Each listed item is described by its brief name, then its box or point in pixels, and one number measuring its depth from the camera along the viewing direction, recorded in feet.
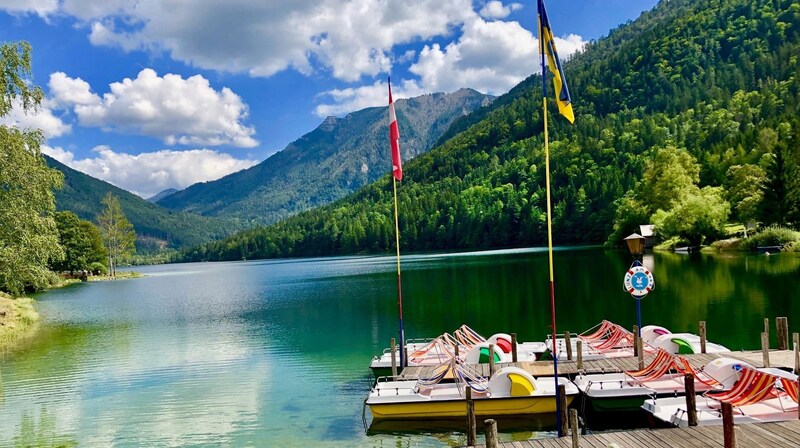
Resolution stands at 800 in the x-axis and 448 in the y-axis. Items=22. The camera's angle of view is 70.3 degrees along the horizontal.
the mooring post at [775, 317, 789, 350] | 71.26
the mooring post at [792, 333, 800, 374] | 58.63
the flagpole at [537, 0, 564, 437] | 43.01
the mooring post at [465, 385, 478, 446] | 44.32
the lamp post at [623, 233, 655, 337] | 70.69
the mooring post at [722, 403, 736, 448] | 36.83
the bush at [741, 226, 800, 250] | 218.38
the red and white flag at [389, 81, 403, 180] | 68.23
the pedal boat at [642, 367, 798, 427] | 46.69
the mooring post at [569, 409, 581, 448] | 40.99
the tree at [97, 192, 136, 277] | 426.92
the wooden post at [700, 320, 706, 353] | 71.87
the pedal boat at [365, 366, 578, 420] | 59.06
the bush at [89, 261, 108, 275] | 404.10
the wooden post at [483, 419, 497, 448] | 37.11
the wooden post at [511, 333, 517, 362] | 76.07
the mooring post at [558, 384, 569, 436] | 44.62
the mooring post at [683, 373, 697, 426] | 45.93
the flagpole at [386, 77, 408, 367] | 68.28
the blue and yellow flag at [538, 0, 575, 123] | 42.42
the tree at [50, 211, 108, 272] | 366.22
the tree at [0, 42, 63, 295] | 115.75
